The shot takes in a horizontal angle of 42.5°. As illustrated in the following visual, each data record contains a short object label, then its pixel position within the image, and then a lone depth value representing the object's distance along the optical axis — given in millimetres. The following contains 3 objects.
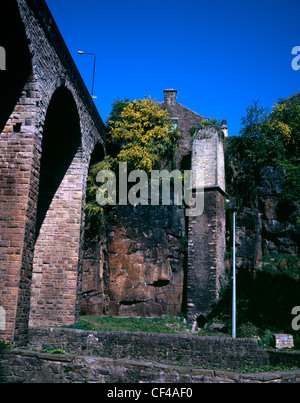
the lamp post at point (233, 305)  13773
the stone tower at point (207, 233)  15609
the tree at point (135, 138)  16266
